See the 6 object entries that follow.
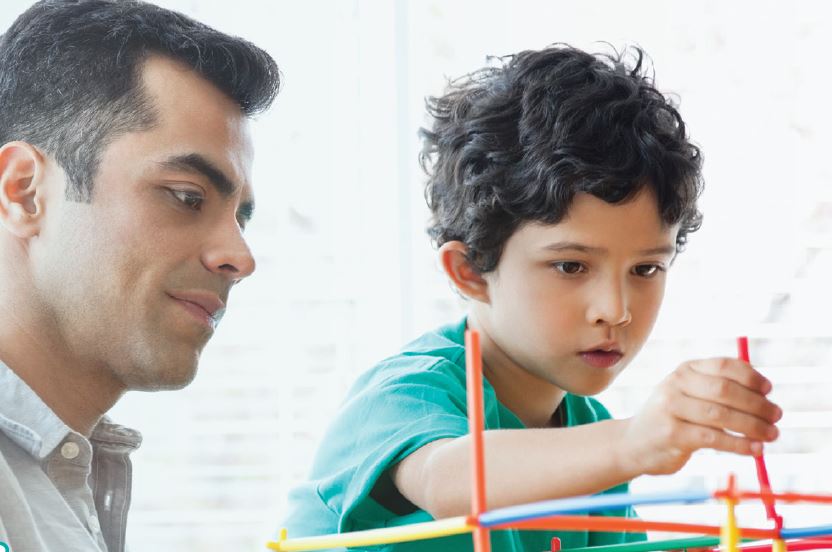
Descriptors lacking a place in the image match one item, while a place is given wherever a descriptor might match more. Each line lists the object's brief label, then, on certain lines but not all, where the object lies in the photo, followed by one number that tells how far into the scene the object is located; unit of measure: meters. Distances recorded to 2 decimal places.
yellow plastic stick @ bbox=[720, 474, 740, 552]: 1.11
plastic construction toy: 1.07
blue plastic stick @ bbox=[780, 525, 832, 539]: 1.18
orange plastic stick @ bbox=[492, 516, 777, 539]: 1.15
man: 1.43
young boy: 1.38
